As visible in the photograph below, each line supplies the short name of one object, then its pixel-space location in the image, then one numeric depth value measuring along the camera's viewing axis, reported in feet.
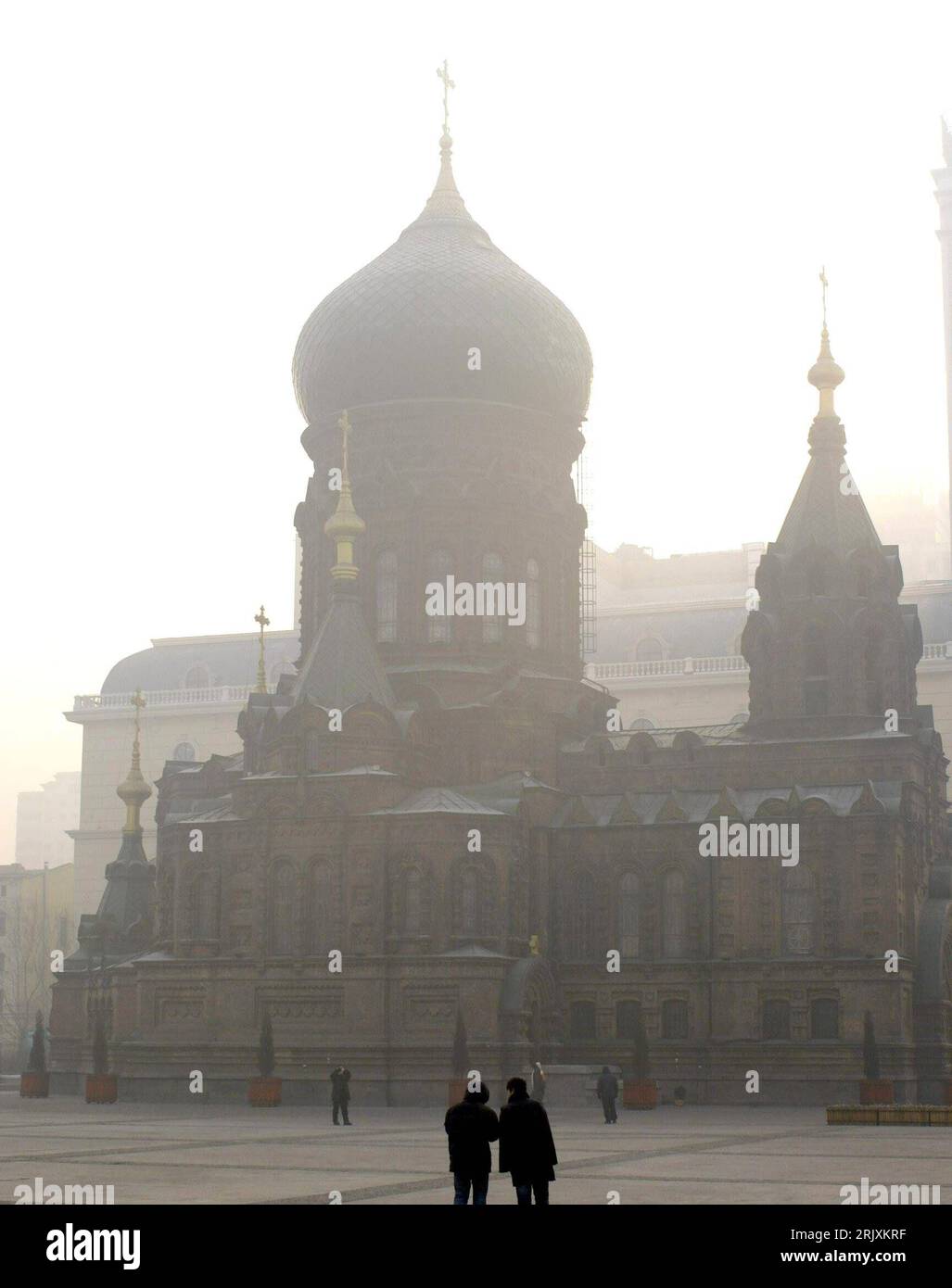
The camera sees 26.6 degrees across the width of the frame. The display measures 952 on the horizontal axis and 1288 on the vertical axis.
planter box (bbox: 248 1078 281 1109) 143.02
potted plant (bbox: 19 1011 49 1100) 169.17
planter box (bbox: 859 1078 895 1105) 141.38
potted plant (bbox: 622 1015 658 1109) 141.49
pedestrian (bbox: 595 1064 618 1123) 120.06
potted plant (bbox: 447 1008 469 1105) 144.24
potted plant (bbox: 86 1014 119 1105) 157.28
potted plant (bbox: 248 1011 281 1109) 143.13
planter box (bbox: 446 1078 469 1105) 140.46
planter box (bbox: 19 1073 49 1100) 169.17
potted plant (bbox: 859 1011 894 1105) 141.59
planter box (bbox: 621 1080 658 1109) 141.38
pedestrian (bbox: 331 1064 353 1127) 118.73
